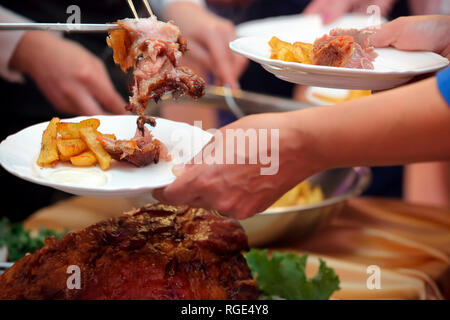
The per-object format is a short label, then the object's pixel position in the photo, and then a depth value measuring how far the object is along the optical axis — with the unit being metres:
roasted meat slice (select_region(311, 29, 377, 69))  1.08
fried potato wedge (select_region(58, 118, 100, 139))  1.07
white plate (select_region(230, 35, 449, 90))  1.05
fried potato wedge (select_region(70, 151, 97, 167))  1.05
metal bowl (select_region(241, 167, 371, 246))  1.39
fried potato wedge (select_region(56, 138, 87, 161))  1.05
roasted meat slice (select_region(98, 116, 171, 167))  1.06
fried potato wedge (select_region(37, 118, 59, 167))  1.04
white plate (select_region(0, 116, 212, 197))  1.00
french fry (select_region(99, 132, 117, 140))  1.09
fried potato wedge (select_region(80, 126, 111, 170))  1.05
